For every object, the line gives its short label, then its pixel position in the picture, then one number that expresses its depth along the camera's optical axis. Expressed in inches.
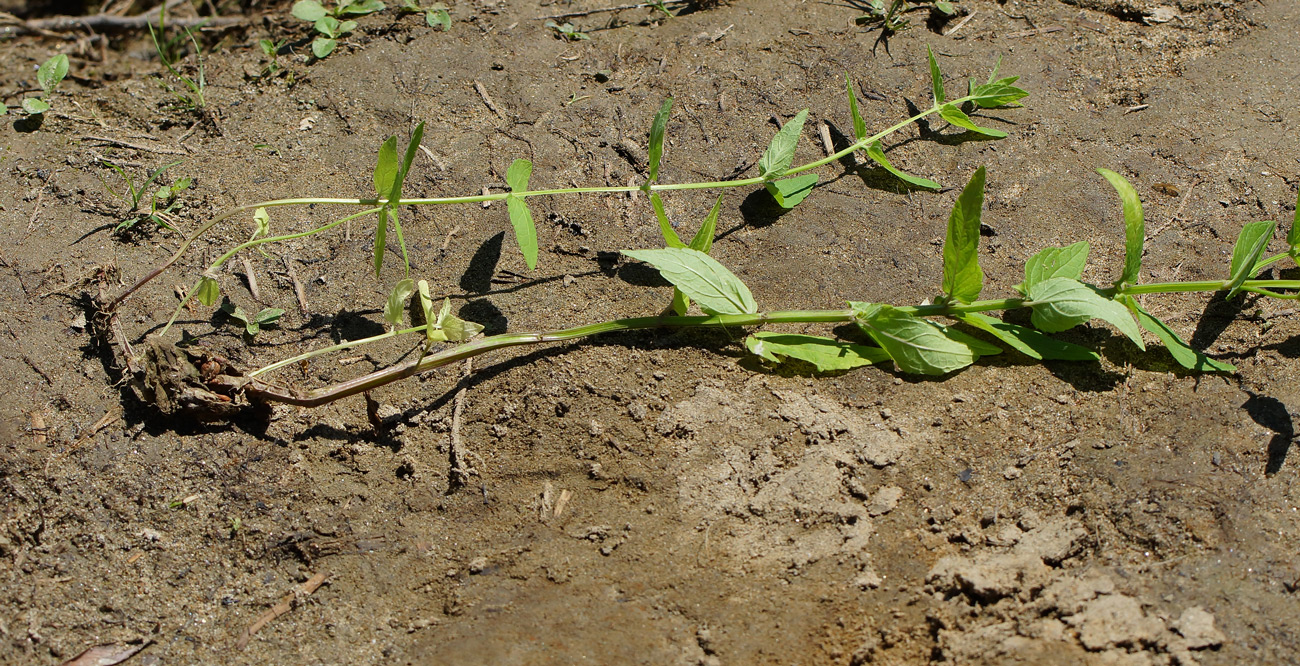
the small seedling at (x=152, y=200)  99.1
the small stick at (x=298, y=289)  93.0
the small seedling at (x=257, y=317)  90.6
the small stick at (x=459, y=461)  79.4
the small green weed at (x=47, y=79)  112.4
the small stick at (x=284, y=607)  72.0
